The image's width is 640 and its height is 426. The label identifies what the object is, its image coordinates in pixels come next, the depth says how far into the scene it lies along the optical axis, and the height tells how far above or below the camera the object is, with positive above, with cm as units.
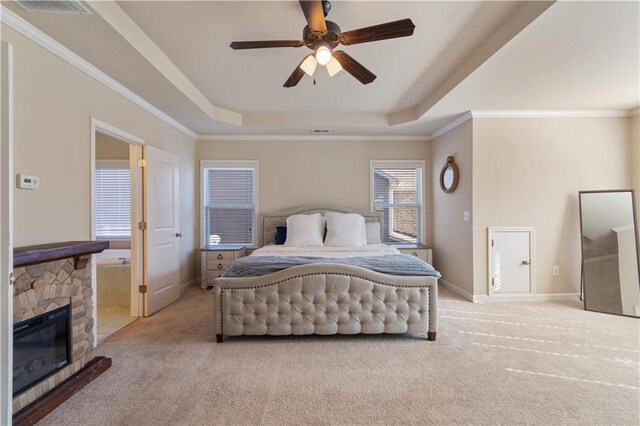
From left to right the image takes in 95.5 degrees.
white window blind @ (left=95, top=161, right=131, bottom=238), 506 +29
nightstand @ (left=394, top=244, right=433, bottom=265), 468 -61
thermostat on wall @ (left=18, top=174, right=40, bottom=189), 199 +26
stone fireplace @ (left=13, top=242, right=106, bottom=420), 182 -53
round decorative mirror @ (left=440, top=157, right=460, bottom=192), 432 +59
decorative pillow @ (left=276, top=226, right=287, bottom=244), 473 -30
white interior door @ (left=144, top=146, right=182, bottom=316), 354 -17
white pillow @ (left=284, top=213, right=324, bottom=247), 438 -22
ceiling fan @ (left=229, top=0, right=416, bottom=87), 183 +121
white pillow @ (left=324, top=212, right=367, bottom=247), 434 -23
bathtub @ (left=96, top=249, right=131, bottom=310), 397 -93
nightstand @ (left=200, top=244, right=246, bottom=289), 462 -72
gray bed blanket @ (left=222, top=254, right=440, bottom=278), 284 -50
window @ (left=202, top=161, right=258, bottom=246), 517 +19
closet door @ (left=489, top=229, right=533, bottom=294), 393 -64
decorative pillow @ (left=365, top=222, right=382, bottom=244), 480 -30
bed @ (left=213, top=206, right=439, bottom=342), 277 -83
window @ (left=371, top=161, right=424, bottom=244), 523 +29
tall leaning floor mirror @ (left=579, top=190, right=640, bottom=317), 350 -49
